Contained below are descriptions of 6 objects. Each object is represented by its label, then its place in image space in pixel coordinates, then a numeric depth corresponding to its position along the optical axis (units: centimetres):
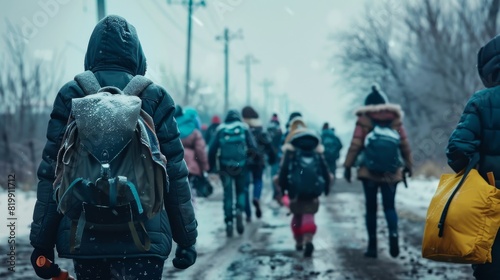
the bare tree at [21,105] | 1948
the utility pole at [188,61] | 3016
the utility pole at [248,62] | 7181
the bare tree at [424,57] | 2838
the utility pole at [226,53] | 4389
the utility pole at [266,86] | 10112
